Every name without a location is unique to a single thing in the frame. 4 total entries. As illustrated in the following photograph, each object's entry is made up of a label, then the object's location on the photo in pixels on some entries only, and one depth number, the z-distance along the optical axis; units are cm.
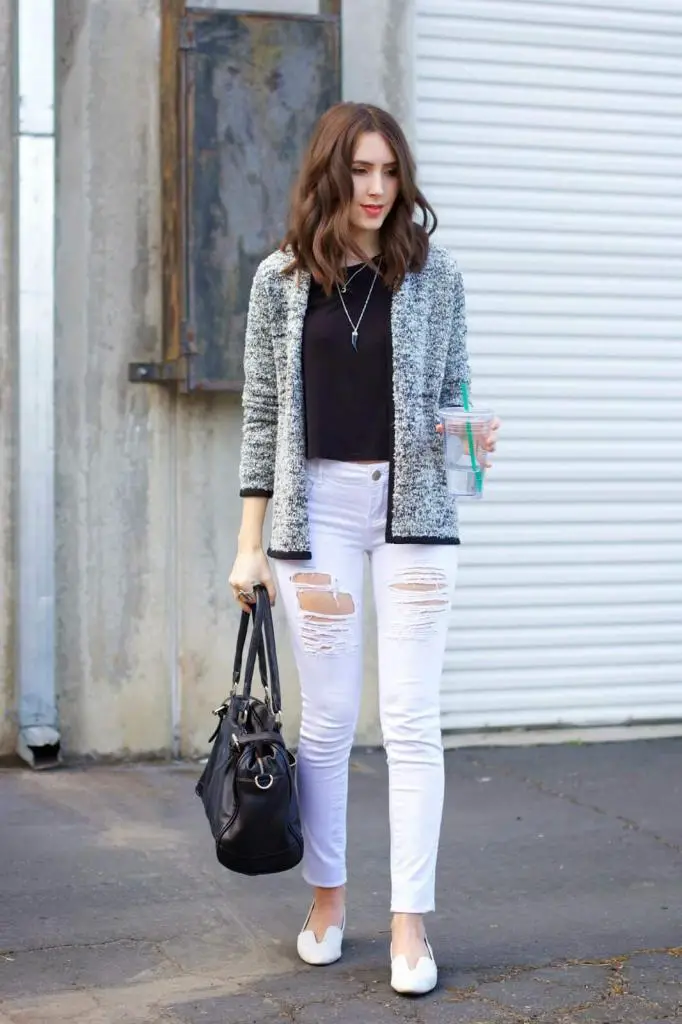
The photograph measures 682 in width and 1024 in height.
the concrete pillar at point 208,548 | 1202
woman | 714
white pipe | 1144
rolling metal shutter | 1312
